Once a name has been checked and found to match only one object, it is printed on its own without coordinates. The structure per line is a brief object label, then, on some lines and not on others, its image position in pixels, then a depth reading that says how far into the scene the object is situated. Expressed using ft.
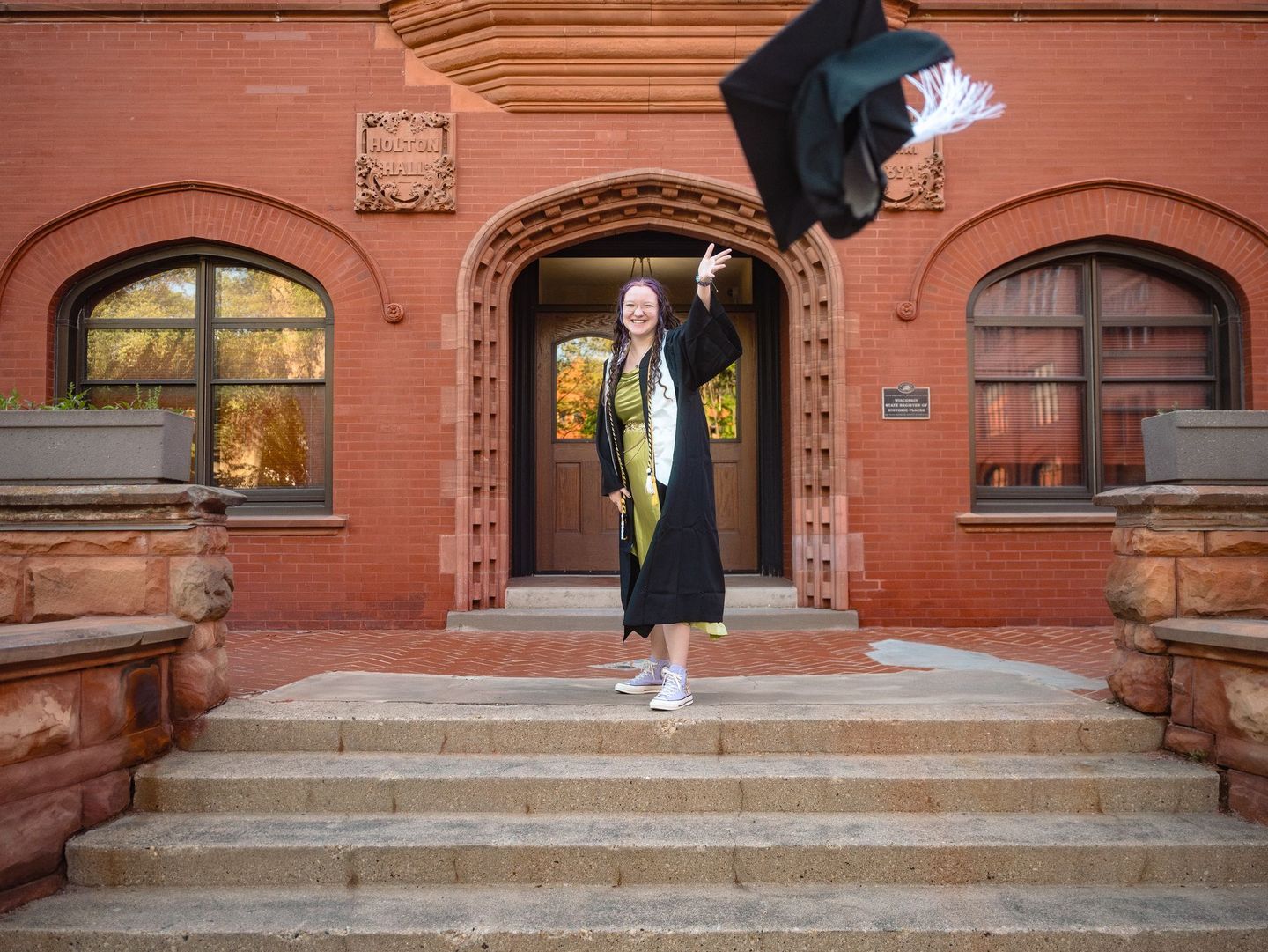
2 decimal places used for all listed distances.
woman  13.57
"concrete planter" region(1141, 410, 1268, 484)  13.19
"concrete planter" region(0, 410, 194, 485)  13.33
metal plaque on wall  25.54
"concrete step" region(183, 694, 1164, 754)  12.91
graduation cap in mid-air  6.68
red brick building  25.45
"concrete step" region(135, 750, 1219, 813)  11.89
